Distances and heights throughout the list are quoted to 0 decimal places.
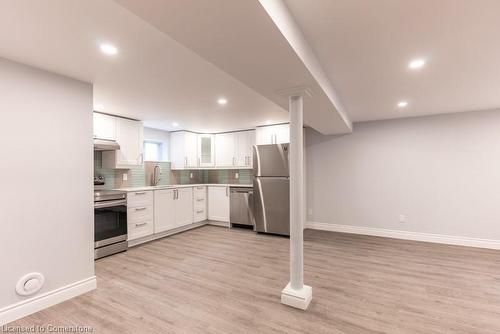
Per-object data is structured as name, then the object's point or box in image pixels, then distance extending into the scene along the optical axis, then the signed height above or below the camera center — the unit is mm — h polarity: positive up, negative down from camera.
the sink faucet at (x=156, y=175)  5097 -94
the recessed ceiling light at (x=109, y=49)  1825 +978
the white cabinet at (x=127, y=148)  3998 +426
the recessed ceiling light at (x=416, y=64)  2139 +963
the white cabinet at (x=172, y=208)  4395 -763
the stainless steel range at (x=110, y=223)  3326 -771
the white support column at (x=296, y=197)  2283 -284
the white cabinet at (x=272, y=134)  4789 +727
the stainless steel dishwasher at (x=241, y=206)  5062 -811
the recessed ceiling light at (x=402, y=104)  3422 +944
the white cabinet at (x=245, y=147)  5461 +520
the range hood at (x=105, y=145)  3574 +417
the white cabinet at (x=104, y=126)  3671 +731
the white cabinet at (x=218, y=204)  5375 -791
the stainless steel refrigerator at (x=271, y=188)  4555 -382
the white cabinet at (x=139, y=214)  3891 -750
